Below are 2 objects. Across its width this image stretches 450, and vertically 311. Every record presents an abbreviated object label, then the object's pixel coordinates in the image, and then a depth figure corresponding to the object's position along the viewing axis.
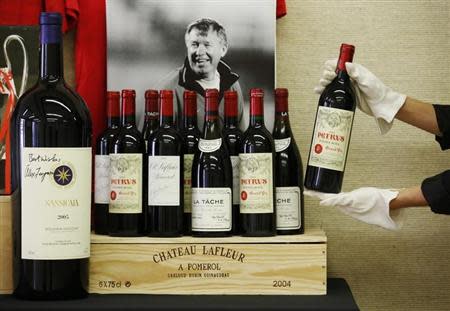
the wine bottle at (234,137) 1.80
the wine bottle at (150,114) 1.84
